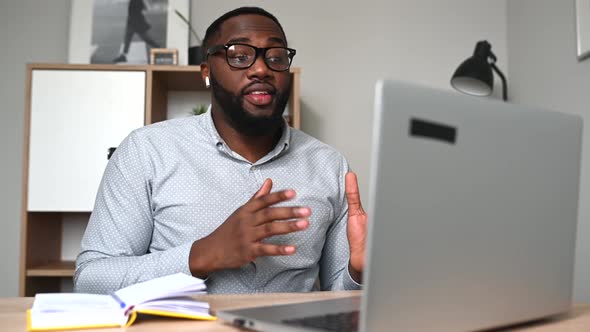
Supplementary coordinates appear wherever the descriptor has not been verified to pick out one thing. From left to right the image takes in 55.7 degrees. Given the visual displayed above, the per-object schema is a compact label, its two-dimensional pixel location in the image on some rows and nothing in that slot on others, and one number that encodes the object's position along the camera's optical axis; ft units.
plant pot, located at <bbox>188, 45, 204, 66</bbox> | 8.23
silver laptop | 1.80
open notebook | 2.50
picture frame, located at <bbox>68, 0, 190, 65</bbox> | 8.66
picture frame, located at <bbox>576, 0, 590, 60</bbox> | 6.50
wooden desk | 2.51
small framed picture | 8.16
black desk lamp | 7.50
